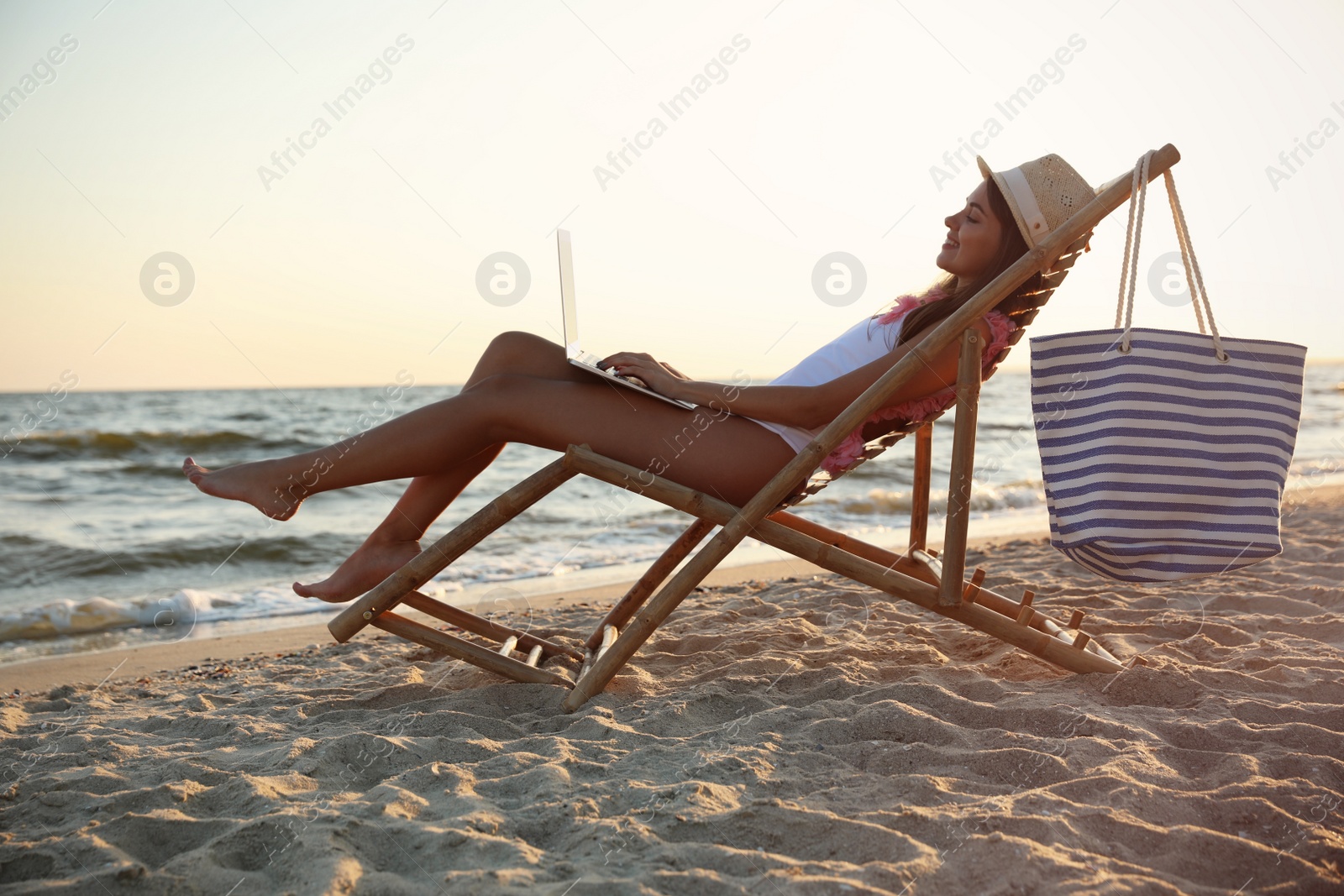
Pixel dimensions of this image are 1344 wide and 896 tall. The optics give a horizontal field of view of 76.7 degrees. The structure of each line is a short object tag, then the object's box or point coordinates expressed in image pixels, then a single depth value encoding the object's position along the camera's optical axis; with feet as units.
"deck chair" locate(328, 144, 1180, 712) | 6.74
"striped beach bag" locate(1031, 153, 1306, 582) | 6.34
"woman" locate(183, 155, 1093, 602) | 7.09
